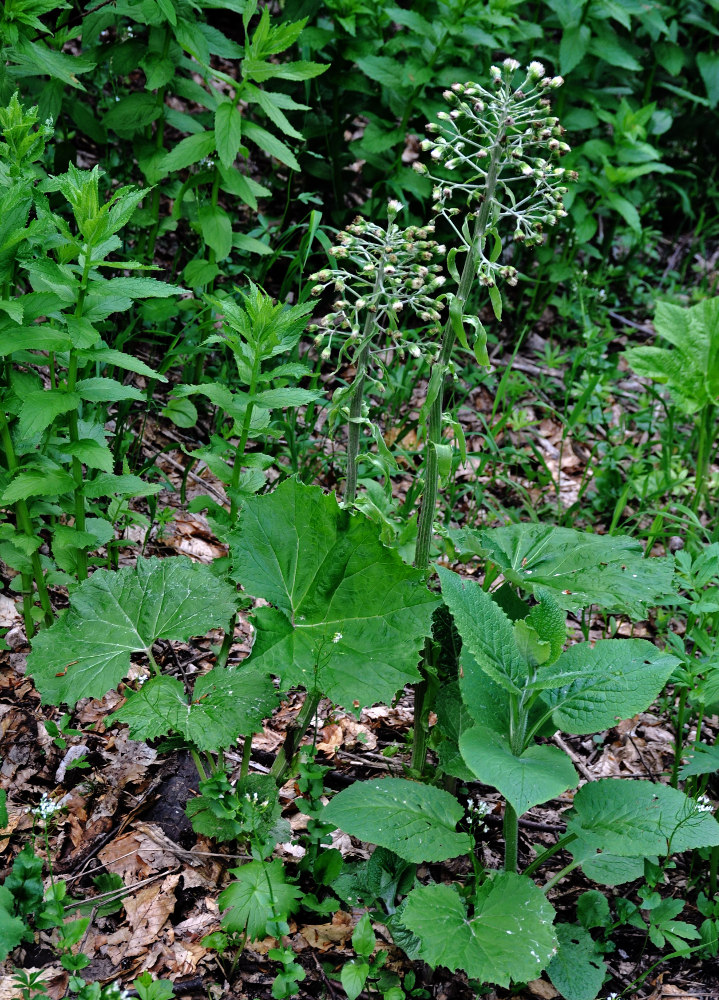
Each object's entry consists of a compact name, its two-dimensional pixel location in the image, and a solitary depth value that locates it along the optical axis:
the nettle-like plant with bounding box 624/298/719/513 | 3.75
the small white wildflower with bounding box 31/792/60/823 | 2.05
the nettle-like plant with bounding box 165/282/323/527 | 2.36
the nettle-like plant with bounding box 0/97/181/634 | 2.17
